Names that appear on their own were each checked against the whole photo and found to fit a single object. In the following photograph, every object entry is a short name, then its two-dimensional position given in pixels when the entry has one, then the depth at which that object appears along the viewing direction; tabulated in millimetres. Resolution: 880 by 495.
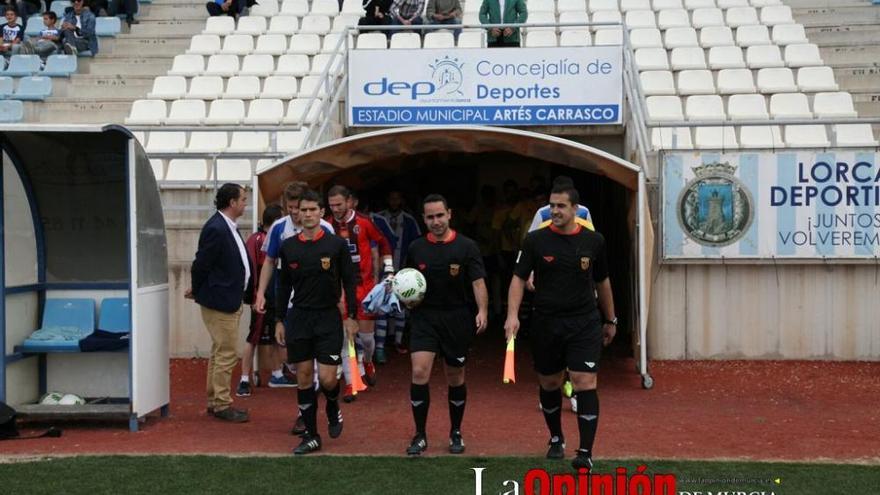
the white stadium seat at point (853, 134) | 14383
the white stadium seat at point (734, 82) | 15883
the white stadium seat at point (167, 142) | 15297
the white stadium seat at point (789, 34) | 17375
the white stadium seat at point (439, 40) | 17438
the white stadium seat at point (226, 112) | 16016
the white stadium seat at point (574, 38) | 17531
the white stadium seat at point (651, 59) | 16797
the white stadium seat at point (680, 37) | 17516
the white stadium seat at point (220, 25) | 19266
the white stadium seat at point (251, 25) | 19203
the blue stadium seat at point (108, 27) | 20141
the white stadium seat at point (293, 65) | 17406
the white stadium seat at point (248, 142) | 15141
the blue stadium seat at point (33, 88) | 18125
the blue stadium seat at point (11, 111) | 17422
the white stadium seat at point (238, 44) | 18389
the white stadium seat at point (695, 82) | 15953
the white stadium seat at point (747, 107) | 15219
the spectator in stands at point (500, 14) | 16000
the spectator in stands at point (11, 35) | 19859
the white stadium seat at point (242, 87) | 16766
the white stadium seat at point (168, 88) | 17016
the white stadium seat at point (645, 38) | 17641
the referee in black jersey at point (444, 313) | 8164
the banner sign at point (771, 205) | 12266
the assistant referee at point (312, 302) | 8344
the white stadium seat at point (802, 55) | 16609
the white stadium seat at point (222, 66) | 17578
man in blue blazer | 9320
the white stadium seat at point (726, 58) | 16609
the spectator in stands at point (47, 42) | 19547
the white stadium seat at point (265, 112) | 16000
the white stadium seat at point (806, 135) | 14383
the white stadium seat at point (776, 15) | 18156
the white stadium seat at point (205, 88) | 16938
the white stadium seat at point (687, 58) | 16688
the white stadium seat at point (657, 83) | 15978
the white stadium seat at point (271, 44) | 18281
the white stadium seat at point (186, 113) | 16047
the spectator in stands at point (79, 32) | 19312
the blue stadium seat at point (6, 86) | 18328
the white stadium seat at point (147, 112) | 16312
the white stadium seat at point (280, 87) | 16688
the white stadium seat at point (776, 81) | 15828
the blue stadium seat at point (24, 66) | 18953
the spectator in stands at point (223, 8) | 19875
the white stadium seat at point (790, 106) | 15164
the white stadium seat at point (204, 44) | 18656
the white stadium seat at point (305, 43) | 18156
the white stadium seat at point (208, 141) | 15359
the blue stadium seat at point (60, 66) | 18703
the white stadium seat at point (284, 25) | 19141
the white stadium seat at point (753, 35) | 17395
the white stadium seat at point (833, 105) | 15211
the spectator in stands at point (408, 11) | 17391
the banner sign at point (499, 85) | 14406
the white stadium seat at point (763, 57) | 16562
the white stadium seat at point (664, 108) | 15219
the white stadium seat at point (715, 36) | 17453
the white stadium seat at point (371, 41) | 17531
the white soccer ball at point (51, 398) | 9781
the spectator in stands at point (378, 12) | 17594
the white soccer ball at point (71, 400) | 9773
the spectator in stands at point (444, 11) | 16969
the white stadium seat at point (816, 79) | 15883
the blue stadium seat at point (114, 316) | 9953
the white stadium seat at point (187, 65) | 17703
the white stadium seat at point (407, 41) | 17391
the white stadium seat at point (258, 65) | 17500
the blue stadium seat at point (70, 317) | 9953
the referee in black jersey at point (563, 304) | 7688
